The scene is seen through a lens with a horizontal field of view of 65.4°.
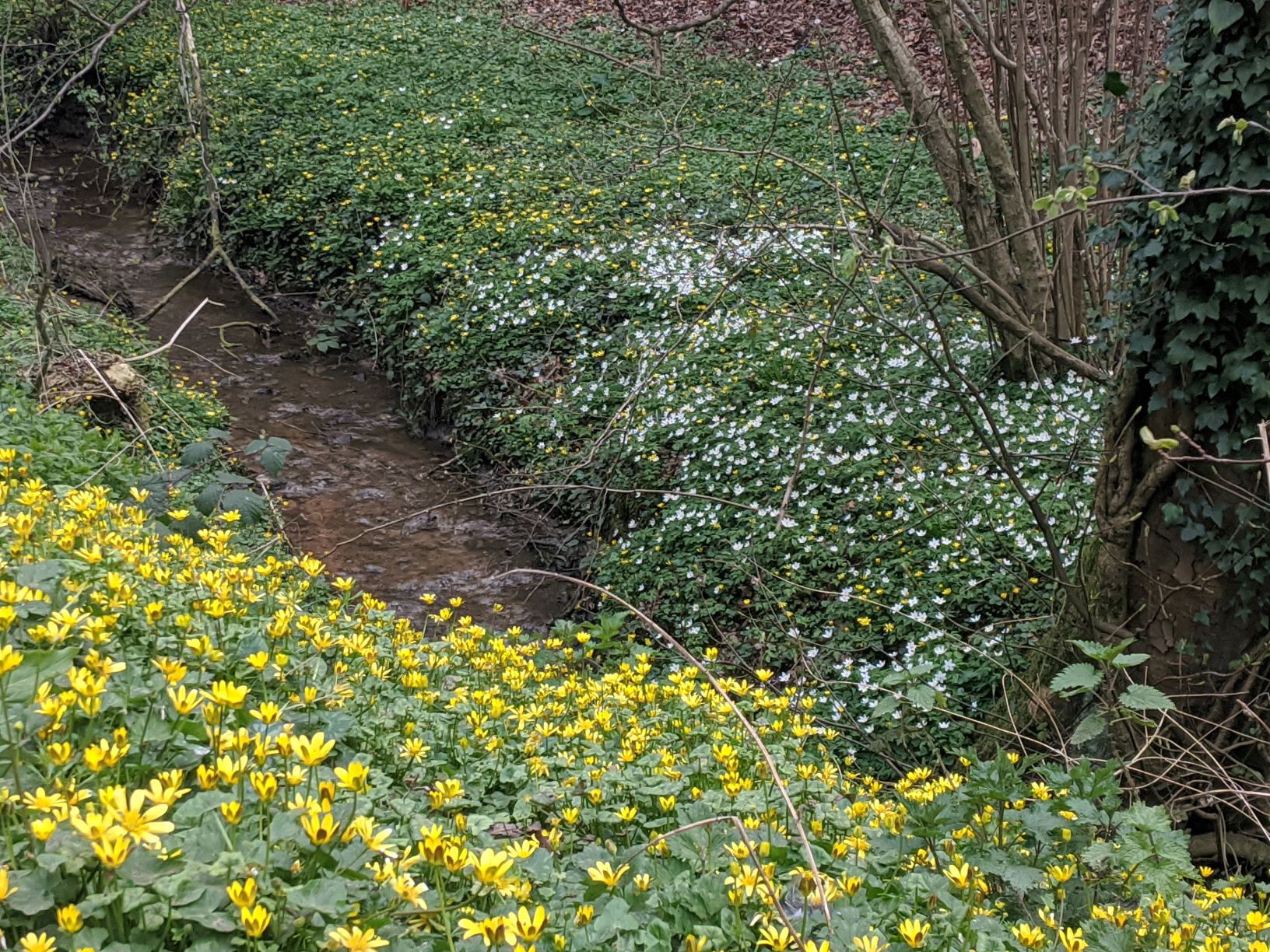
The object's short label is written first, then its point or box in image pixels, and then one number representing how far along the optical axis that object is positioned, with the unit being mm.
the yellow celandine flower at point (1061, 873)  2066
